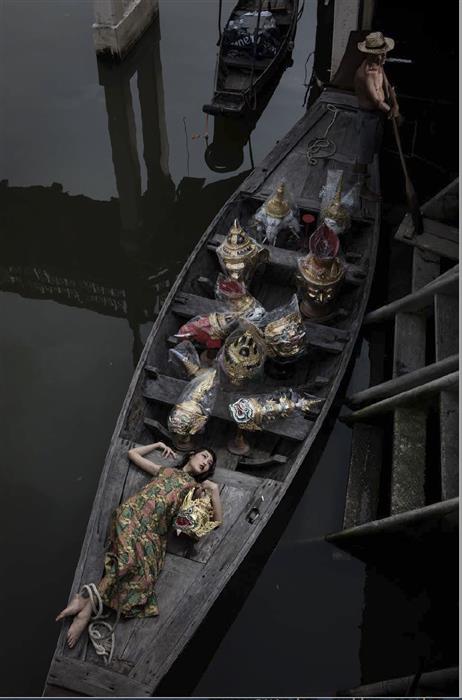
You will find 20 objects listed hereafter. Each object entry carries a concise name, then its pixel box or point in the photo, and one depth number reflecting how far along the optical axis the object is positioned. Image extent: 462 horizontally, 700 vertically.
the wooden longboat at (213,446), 4.59
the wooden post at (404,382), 5.92
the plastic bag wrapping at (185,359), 6.22
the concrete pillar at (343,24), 10.06
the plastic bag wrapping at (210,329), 6.38
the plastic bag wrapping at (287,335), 6.28
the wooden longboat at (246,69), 10.61
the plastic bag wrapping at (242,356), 6.02
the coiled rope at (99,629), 4.60
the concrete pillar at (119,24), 11.35
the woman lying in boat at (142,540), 4.73
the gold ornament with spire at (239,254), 6.97
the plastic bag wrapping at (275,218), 7.56
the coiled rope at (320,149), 8.66
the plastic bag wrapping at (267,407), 5.80
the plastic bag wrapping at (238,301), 6.55
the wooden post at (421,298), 6.56
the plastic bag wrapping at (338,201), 7.52
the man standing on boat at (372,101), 7.37
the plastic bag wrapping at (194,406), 5.72
